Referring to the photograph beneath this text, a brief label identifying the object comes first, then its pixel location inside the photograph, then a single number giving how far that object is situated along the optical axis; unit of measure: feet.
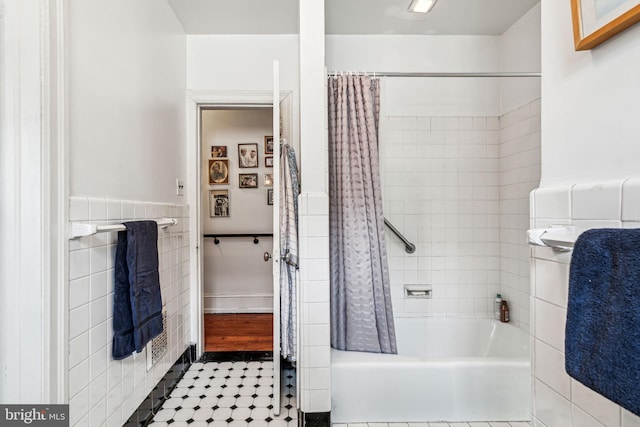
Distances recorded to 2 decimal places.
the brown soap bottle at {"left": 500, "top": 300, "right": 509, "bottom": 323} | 7.23
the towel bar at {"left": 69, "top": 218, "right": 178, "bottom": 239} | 3.65
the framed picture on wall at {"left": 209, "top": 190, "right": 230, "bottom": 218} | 11.78
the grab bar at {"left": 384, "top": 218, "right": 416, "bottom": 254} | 7.42
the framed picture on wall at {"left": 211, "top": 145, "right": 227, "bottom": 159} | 11.71
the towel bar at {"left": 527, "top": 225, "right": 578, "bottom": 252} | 2.04
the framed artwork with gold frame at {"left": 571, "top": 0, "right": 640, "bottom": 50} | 1.79
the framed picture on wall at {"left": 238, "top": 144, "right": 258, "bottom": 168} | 11.73
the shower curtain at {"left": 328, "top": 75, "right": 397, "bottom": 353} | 6.04
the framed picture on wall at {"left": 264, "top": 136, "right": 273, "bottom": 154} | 11.59
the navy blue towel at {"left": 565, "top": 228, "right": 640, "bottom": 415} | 1.50
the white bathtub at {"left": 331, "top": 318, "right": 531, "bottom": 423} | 5.35
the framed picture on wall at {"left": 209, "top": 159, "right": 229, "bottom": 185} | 11.70
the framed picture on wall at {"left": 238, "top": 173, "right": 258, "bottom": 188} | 11.74
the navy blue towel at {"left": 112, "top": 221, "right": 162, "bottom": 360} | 4.38
